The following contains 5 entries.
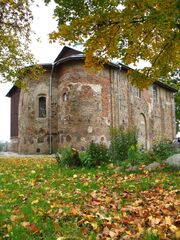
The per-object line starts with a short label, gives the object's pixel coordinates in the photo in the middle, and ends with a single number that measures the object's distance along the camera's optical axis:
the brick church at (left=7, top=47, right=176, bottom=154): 16.16
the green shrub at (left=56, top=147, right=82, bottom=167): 7.08
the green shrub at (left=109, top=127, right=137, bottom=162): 7.18
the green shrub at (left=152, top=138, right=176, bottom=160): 6.66
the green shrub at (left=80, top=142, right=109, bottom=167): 6.97
